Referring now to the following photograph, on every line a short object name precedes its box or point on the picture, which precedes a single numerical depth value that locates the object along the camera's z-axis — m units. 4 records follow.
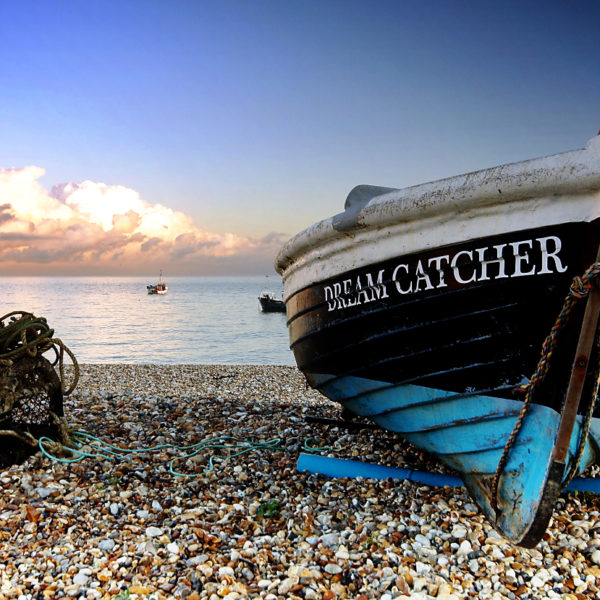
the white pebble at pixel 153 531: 3.55
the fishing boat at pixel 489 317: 3.09
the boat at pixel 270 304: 40.53
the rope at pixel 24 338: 4.84
